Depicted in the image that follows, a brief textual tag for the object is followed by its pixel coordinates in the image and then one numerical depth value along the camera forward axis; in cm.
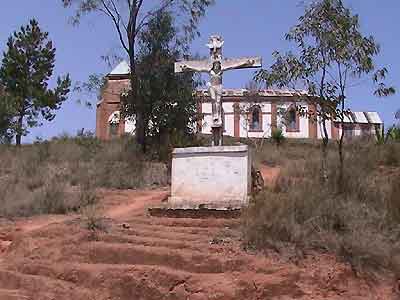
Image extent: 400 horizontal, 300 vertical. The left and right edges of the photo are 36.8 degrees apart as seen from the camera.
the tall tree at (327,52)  1223
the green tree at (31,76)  3120
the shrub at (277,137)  2997
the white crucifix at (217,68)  1283
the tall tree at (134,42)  2244
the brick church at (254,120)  4016
